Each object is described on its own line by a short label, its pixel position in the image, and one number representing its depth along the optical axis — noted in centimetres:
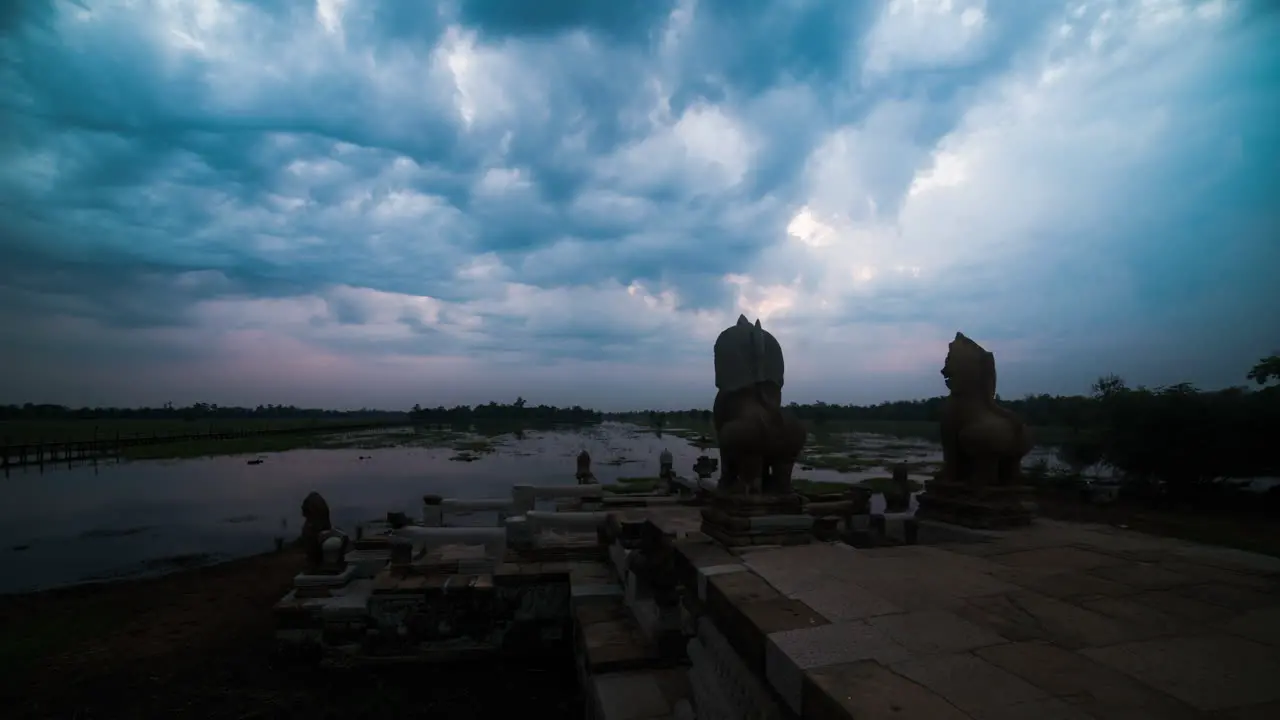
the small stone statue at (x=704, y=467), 1286
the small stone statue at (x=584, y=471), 1352
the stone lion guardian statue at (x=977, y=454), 588
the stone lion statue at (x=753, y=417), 549
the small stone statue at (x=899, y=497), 819
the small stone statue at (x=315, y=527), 834
